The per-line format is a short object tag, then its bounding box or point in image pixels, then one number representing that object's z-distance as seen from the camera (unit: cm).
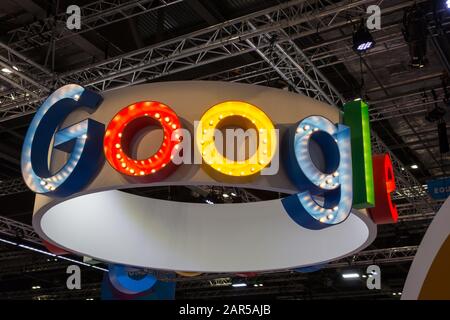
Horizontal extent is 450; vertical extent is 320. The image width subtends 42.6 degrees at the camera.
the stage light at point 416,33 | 881
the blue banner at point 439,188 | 1147
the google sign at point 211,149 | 482
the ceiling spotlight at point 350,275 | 2162
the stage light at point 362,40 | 882
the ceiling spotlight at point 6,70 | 1036
